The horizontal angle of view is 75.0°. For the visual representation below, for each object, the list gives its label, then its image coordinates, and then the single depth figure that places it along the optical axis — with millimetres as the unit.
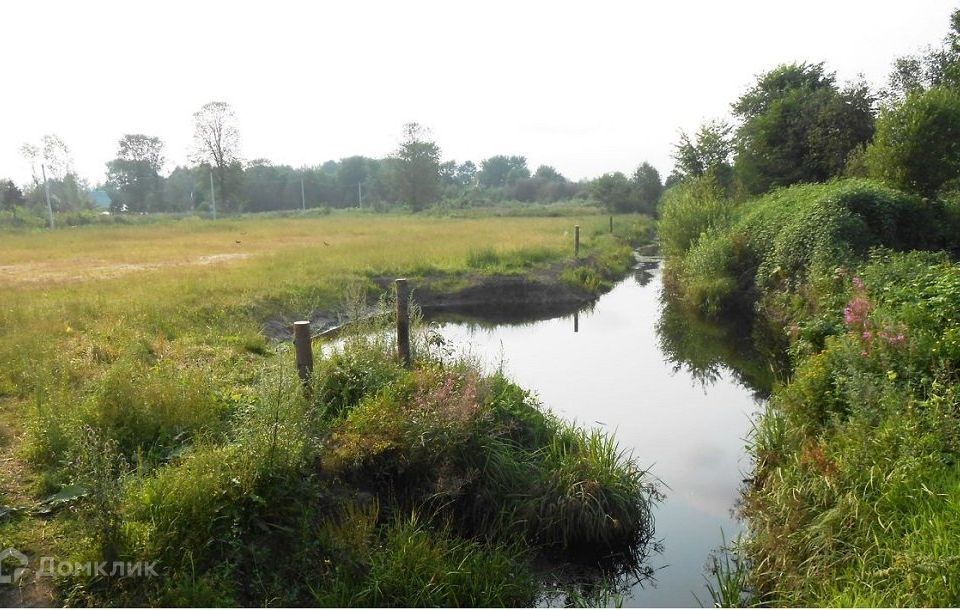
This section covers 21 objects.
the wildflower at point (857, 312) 7367
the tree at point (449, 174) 95812
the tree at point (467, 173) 124375
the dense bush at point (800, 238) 12797
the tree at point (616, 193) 56844
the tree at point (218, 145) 59906
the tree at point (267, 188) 80500
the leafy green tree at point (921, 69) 27856
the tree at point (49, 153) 64750
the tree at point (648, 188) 55938
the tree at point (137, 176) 72938
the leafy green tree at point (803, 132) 21109
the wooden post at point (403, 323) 7717
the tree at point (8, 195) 53969
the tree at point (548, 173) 107831
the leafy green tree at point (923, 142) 14633
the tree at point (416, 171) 72750
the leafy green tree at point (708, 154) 29000
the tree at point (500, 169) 118125
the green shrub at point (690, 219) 20453
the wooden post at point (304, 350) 6320
